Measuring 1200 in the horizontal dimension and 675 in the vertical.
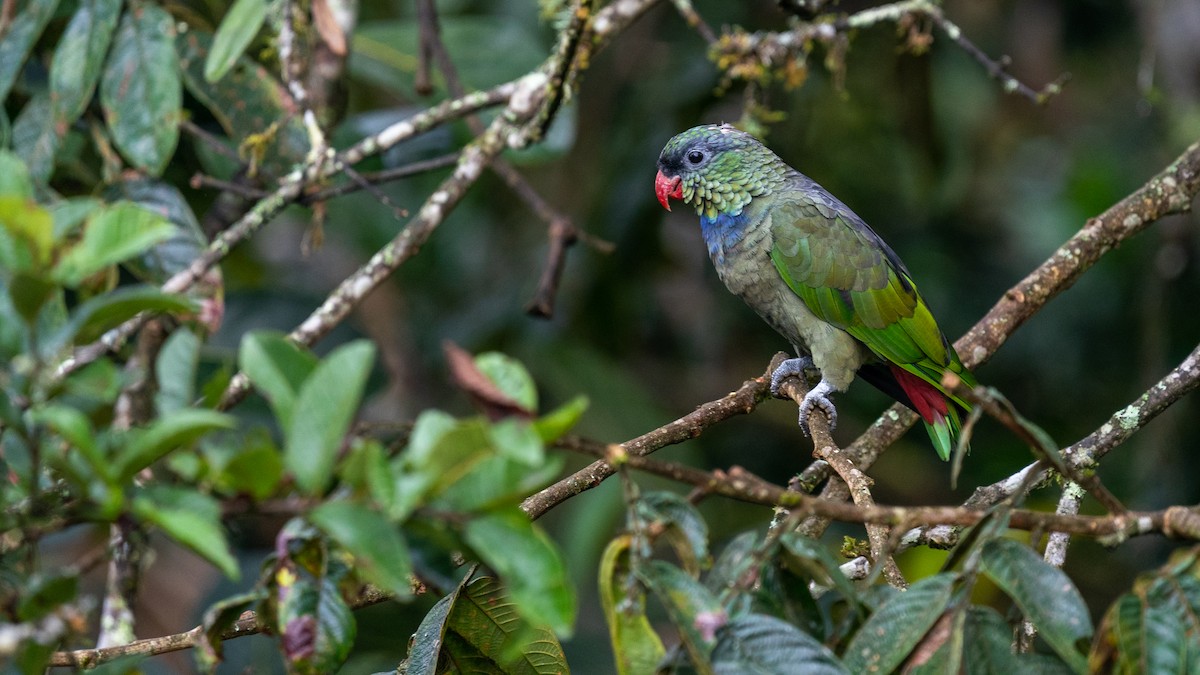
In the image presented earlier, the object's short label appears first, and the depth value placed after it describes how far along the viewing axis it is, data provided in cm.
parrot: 1095
